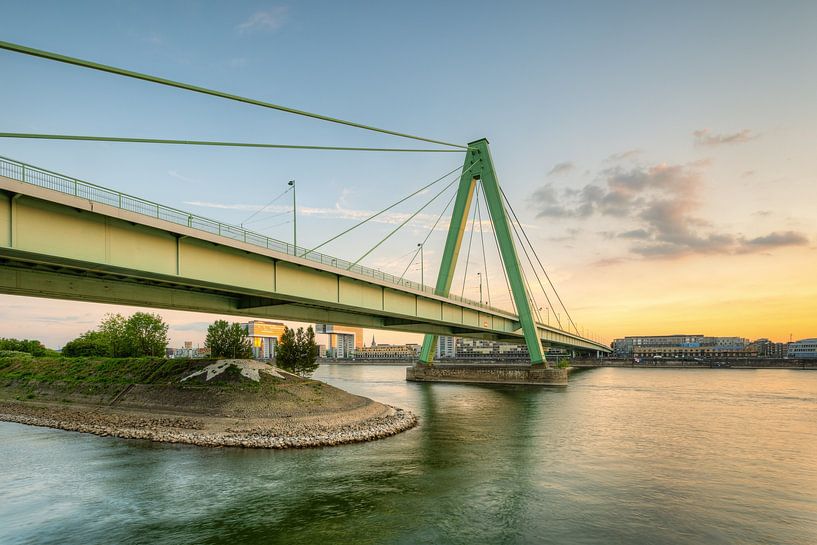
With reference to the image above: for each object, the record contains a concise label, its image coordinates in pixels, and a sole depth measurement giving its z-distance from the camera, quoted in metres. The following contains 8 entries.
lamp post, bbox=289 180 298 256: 32.64
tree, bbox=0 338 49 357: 72.62
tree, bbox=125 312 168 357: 64.12
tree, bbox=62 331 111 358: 64.06
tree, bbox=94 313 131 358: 63.84
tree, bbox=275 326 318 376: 56.88
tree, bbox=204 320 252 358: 55.91
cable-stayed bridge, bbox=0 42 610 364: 17.45
